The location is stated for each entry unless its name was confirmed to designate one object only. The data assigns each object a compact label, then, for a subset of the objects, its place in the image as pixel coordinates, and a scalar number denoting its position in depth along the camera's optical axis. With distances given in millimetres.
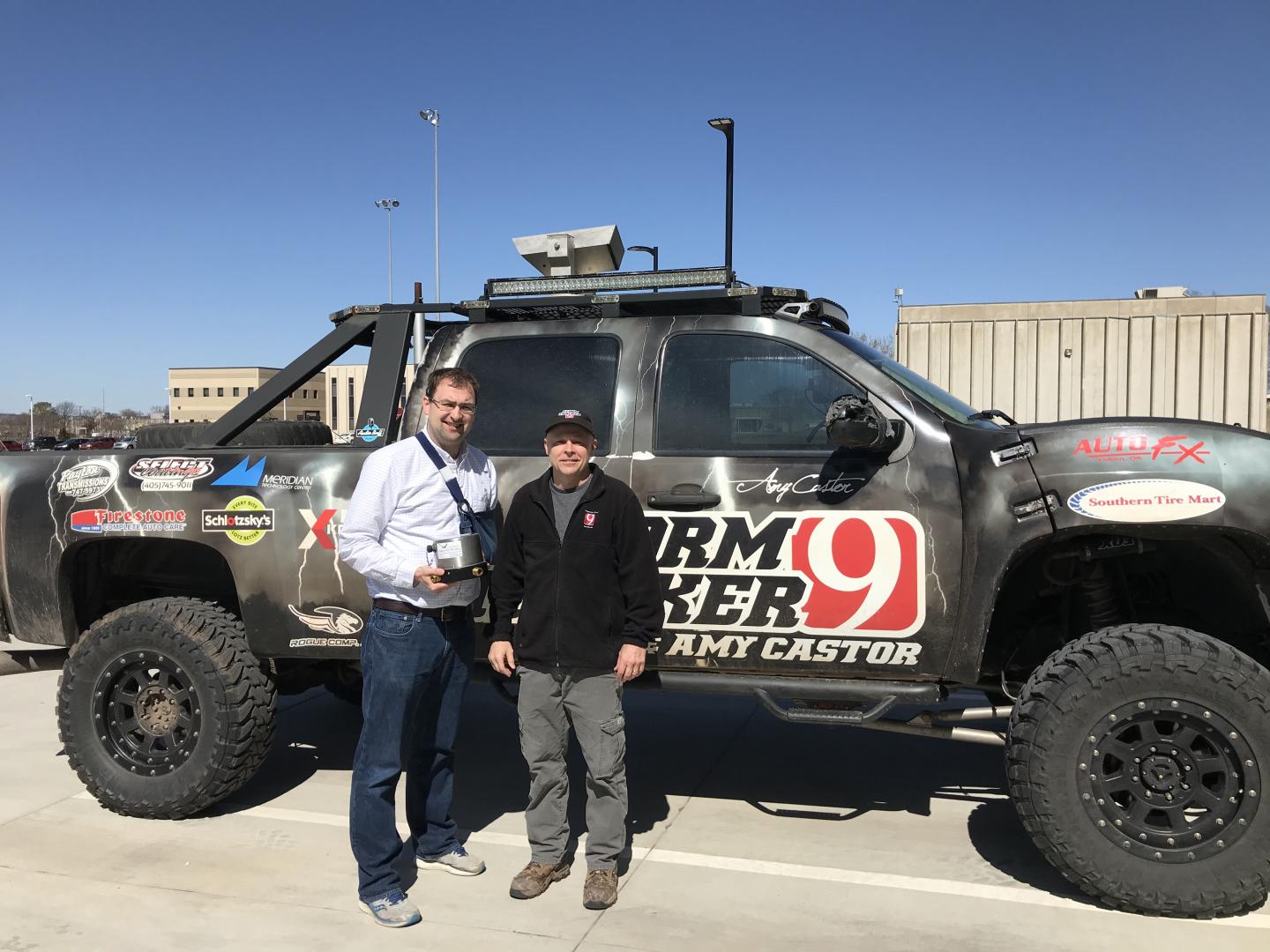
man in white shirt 3486
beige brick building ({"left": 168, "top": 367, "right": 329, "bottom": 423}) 92750
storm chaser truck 3414
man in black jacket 3555
